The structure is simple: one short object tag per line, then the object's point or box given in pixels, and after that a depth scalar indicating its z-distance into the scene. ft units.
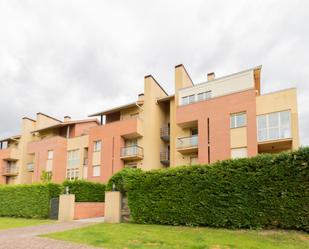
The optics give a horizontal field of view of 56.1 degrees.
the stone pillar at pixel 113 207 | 53.42
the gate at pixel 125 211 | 53.31
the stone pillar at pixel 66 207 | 62.62
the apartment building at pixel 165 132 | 75.10
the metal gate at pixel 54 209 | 66.49
